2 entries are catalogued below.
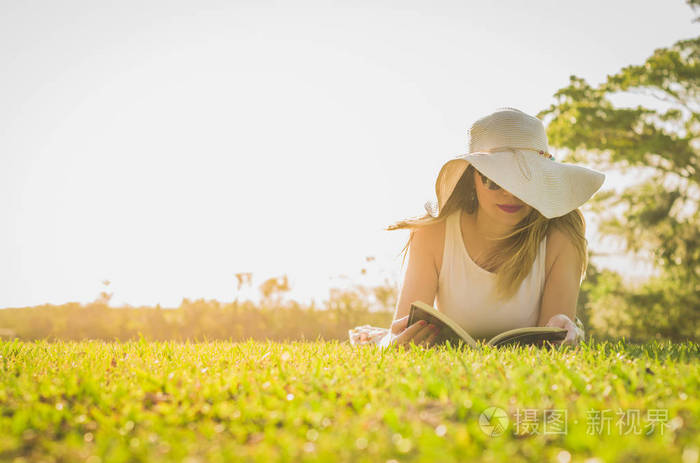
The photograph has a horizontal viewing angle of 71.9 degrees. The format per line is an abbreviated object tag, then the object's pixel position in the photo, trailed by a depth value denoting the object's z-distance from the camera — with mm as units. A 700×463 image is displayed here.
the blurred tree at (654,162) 10898
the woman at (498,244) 3447
